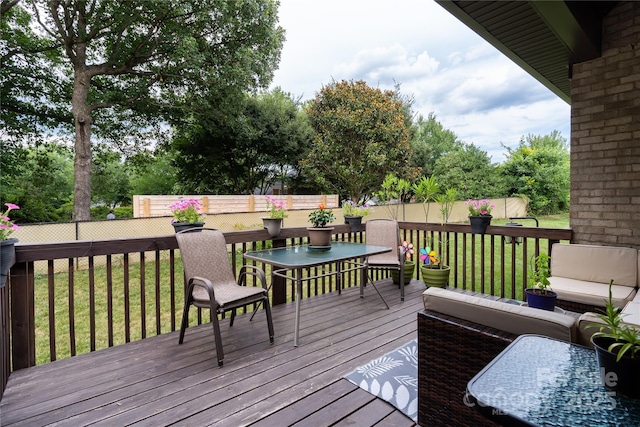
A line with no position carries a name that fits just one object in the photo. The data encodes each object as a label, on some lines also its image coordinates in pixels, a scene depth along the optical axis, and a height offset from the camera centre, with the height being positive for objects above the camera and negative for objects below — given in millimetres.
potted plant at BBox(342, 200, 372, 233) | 4449 -98
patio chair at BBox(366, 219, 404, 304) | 3893 -432
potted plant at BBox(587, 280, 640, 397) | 837 -421
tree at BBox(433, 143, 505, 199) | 12961 +1342
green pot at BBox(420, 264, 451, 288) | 4090 -898
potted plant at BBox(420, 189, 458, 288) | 4086 -791
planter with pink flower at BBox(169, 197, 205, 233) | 2973 -58
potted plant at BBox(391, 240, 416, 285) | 4273 -832
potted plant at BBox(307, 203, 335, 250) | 3371 -262
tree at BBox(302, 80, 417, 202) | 11094 +2527
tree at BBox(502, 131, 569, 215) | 11867 +1087
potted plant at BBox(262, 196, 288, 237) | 3471 -112
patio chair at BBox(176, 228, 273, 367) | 2357 -609
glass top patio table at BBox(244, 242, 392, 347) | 2646 -462
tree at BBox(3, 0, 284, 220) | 7418 +3956
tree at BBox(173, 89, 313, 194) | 11562 +2227
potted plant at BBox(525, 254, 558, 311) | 2074 -589
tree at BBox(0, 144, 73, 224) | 8675 +889
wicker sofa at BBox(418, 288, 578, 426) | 1262 -583
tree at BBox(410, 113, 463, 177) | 14086 +3518
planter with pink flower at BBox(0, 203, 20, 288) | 1825 -212
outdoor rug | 1841 -1119
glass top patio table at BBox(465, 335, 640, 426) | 768 -505
